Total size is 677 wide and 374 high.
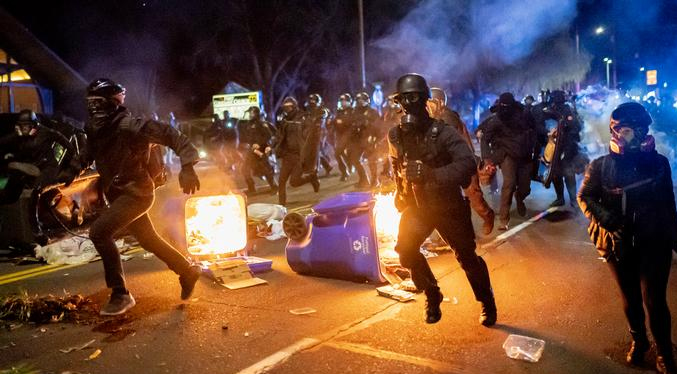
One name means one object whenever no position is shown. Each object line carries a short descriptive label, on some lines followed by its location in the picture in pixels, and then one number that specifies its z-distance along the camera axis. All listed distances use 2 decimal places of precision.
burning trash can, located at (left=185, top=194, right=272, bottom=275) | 6.74
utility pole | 21.97
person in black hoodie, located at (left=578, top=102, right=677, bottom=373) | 3.59
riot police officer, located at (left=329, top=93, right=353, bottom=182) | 13.64
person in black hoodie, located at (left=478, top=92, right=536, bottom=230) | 8.45
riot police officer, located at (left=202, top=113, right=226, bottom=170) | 15.04
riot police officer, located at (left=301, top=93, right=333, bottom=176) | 11.28
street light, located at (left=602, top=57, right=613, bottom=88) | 44.73
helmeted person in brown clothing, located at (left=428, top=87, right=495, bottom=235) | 7.14
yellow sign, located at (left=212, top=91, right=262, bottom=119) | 26.32
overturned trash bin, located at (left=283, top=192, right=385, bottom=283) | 5.71
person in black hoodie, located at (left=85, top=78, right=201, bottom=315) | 5.00
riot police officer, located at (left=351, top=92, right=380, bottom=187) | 13.34
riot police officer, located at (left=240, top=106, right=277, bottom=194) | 13.29
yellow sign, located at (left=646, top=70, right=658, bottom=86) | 36.84
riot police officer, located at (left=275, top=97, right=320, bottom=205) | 11.15
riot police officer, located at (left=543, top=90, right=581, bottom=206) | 9.48
